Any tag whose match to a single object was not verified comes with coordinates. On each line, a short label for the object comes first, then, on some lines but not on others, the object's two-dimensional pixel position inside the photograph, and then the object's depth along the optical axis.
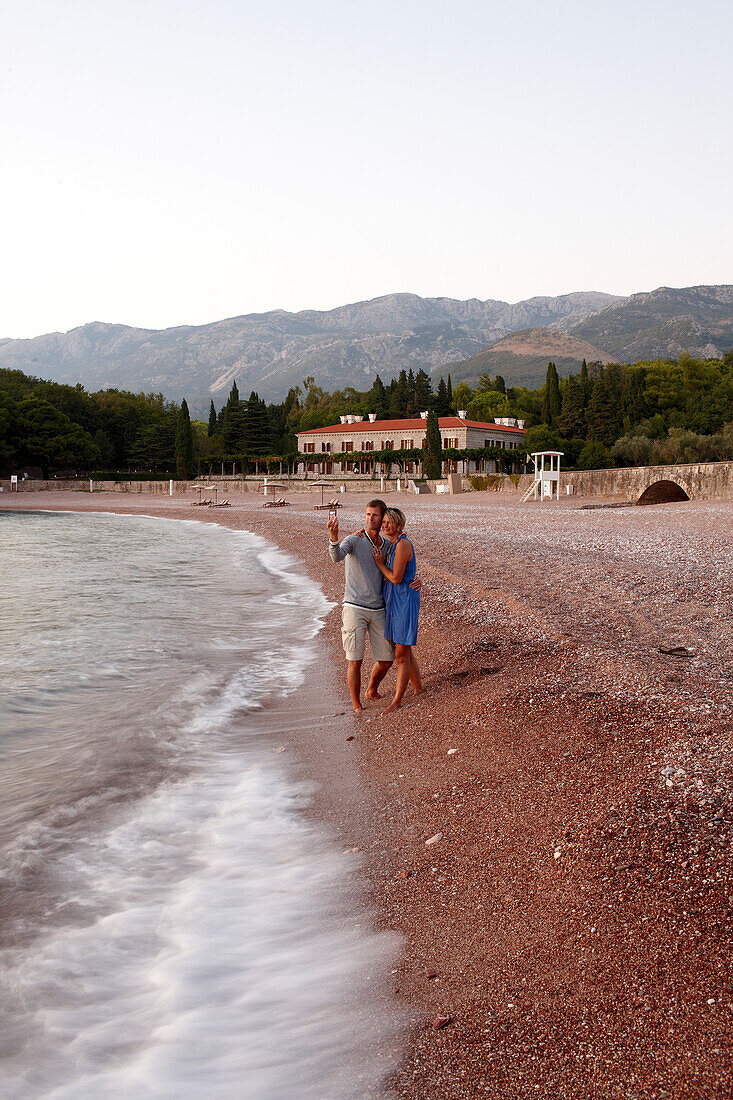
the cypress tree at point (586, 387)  82.93
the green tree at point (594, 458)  73.06
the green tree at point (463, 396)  113.56
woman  6.19
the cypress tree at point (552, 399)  85.44
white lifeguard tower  39.34
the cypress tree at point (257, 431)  88.19
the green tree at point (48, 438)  77.00
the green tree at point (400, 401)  92.31
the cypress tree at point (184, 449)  79.75
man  6.30
